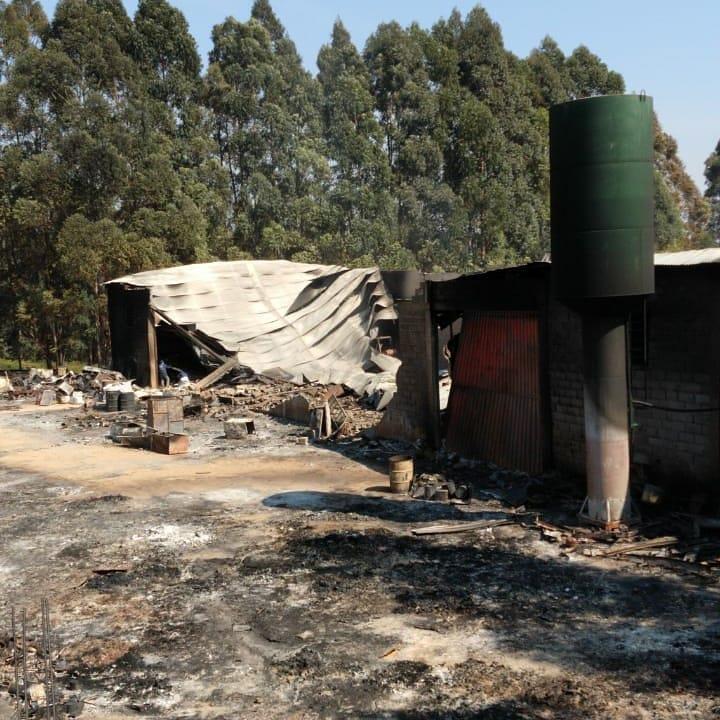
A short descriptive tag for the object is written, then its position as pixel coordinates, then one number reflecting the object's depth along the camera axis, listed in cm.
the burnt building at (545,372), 1016
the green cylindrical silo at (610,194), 944
